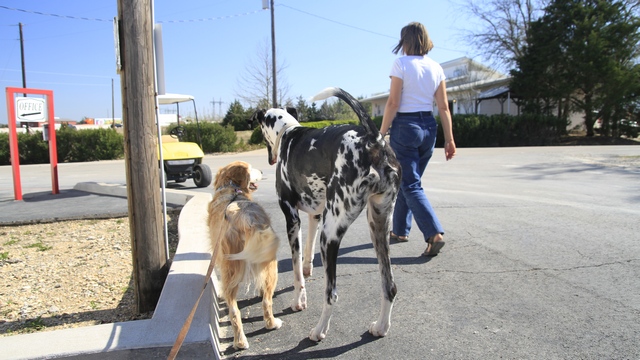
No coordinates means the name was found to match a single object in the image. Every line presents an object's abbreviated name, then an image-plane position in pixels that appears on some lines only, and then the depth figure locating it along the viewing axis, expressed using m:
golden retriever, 2.99
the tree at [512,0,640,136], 25.02
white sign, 9.28
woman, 4.38
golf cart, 10.67
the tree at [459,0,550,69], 29.33
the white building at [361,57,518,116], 33.81
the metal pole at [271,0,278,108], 26.87
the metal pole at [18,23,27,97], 34.66
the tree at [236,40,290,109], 30.88
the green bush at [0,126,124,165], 22.17
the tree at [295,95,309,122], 34.16
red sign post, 8.88
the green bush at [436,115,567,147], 25.62
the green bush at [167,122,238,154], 24.73
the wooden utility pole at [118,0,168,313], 3.29
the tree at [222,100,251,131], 33.88
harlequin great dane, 2.91
